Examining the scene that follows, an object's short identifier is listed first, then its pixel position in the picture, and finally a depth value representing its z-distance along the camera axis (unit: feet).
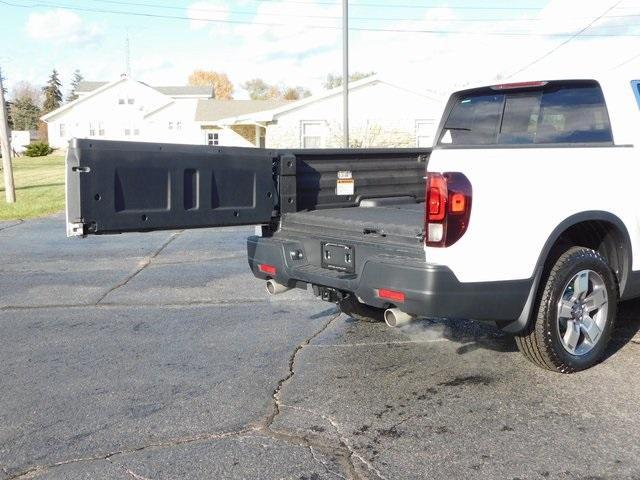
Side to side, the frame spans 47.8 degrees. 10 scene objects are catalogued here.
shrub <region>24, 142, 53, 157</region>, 205.60
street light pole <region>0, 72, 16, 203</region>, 68.95
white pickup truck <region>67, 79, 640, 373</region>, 13.83
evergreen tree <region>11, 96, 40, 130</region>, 333.01
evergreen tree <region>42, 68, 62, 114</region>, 352.08
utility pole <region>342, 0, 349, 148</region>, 65.67
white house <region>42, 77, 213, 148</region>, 212.43
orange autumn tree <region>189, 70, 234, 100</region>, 357.08
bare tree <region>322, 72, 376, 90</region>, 261.69
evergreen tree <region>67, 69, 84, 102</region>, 404.90
